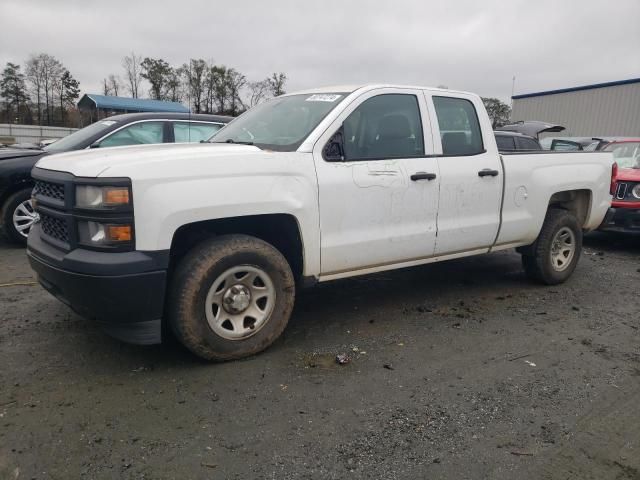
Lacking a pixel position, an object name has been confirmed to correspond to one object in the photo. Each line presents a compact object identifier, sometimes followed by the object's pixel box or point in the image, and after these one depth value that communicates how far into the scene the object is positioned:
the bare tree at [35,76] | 46.47
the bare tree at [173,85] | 45.59
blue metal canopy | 26.92
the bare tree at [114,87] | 46.88
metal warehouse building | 23.64
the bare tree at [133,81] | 46.31
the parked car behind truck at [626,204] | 7.66
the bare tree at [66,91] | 47.72
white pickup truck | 3.08
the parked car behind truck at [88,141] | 6.50
